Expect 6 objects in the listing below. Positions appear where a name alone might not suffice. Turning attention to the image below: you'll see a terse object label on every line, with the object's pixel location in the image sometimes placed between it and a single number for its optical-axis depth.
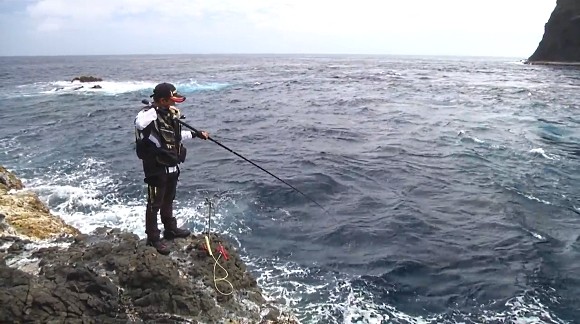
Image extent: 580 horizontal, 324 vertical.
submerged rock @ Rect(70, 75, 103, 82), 52.54
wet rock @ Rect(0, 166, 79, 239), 7.95
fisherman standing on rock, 5.81
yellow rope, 5.99
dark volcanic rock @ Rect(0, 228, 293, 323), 4.64
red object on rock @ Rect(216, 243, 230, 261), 6.60
